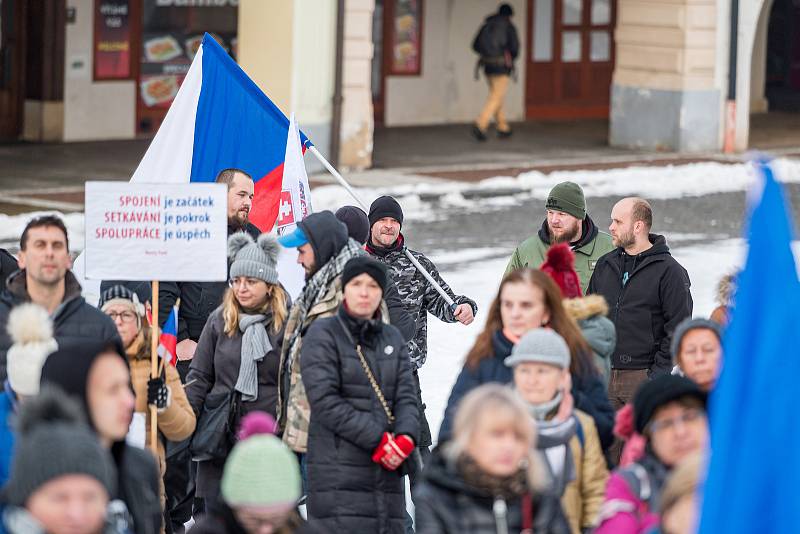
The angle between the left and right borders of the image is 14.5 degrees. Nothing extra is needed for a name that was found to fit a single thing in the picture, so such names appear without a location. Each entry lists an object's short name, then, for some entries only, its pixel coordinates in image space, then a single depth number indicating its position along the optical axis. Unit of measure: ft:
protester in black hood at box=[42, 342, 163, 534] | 30.81
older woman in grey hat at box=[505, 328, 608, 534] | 34.46
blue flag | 25.51
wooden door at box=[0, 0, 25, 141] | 132.27
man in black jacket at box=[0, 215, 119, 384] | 40.72
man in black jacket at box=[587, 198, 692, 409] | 50.74
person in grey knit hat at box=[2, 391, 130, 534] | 26.19
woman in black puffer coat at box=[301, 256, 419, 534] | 41.36
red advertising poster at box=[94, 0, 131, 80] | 136.48
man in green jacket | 52.34
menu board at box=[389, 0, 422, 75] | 155.75
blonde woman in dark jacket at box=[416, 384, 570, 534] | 29.67
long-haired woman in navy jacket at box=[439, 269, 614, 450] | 38.02
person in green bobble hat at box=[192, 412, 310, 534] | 28.75
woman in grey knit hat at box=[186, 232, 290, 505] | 45.42
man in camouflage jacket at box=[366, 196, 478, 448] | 51.89
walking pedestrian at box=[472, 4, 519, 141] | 146.80
